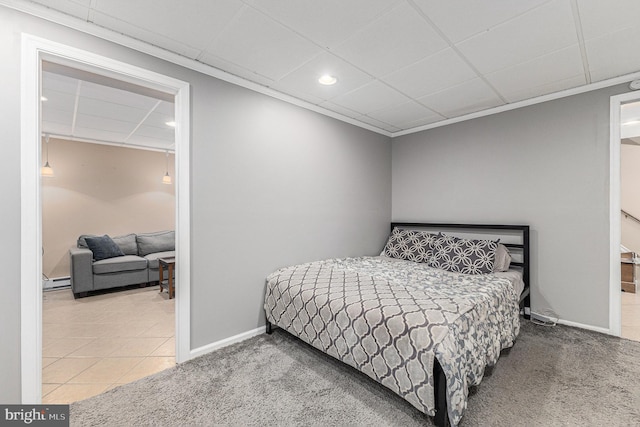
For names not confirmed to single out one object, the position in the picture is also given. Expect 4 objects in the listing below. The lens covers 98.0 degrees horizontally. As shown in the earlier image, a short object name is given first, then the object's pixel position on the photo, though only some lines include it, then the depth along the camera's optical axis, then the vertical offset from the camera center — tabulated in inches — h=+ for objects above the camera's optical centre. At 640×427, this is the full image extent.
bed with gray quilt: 61.4 -27.5
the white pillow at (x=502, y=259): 115.8 -20.5
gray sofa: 156.2 -31.4
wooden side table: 153.0 -35.1
